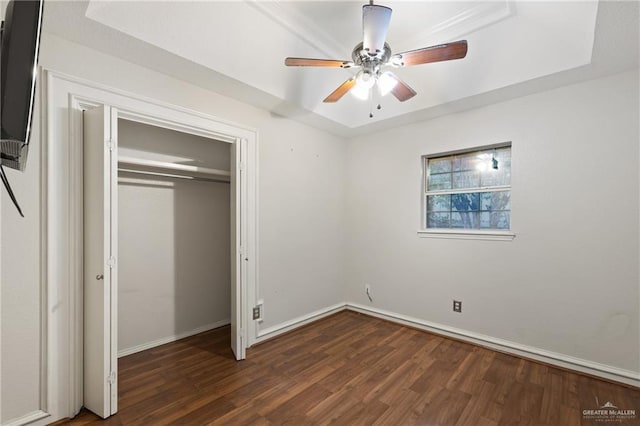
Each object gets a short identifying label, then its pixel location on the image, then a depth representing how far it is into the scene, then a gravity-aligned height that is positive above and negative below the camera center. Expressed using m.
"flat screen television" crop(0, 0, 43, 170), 0.87 +0.45
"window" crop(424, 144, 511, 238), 2.93 +0.25
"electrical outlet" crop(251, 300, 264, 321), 2.88 -0.99
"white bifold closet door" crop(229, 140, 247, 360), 2.60 -0.37
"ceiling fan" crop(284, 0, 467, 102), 1.70 +1.03
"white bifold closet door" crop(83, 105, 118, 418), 1.83 -0.31
